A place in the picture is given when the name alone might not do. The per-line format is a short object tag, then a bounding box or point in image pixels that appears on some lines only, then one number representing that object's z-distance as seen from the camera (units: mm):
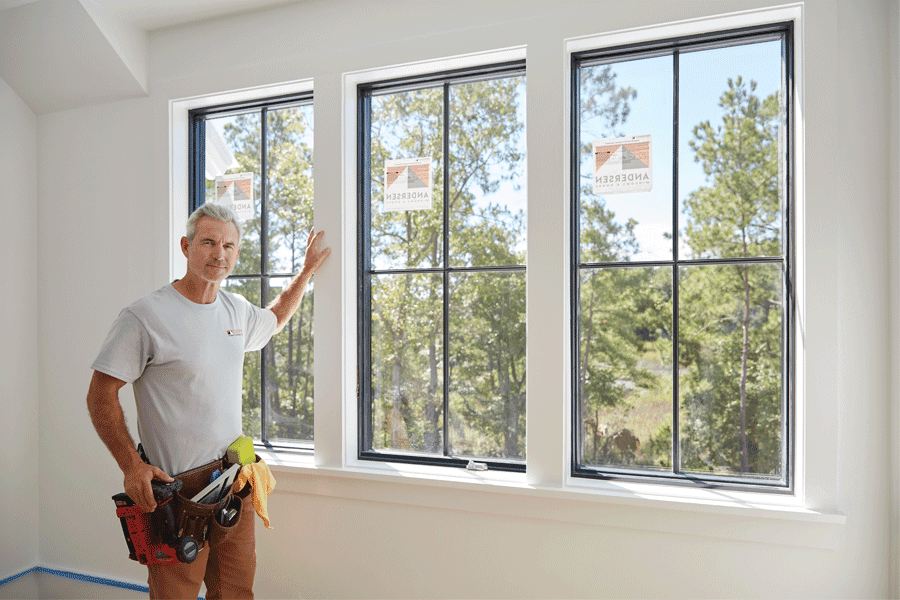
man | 1892
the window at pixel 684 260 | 2061
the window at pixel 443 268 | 2379
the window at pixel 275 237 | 2705
